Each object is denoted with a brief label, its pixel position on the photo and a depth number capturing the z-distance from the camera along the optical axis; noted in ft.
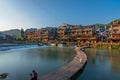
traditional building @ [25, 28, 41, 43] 203.43
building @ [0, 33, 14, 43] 180.54
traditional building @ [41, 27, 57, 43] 189.33
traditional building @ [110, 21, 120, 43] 121.14
